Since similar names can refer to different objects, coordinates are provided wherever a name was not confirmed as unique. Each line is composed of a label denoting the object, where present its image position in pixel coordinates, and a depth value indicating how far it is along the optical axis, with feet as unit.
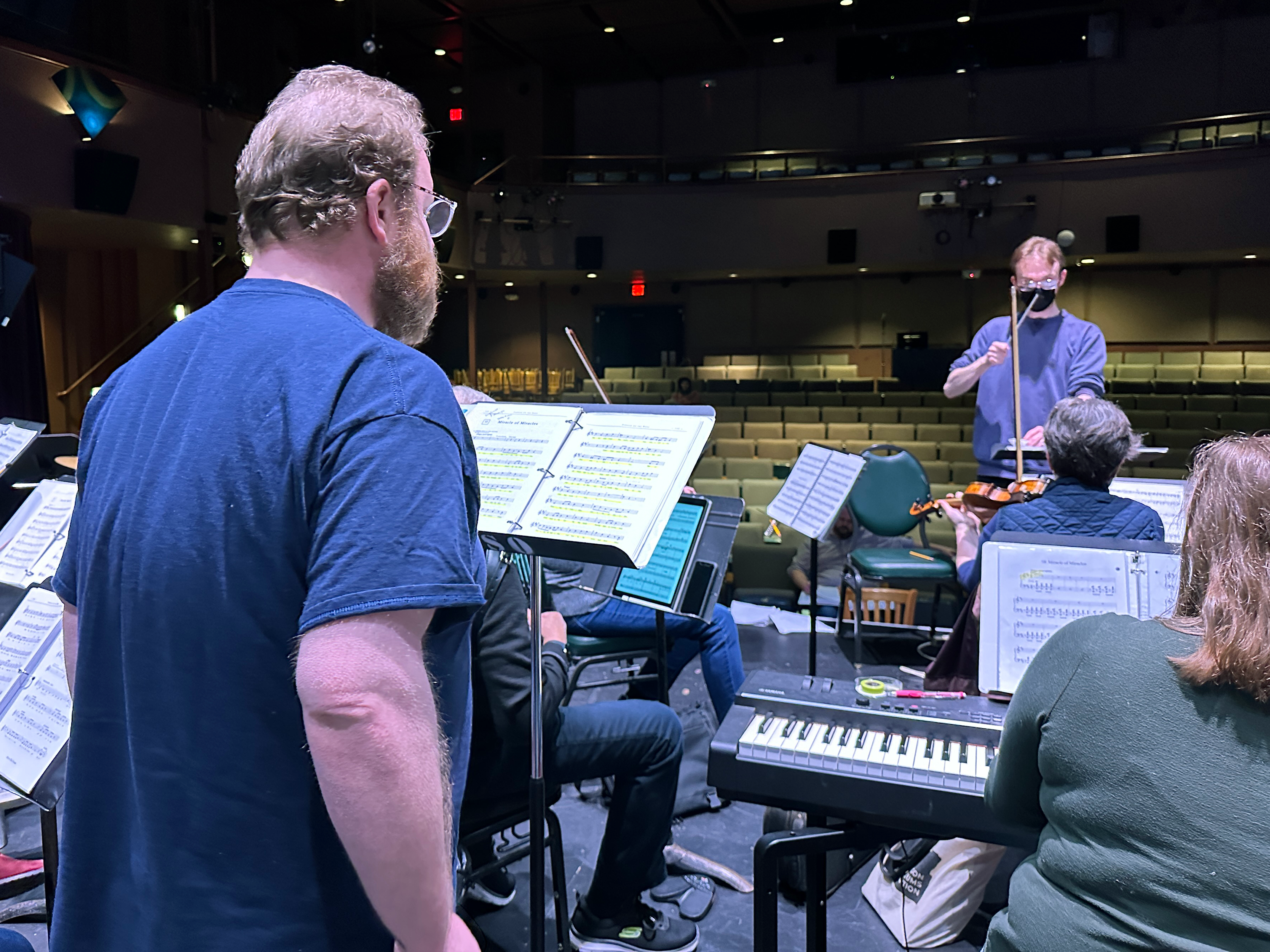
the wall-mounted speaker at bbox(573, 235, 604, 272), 37.70
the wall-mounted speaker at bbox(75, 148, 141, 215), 21.86
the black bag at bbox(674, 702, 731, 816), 8.70
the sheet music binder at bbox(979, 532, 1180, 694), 4.76
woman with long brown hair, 2.81
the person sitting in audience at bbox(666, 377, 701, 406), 30.42
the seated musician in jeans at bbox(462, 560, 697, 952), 5.30
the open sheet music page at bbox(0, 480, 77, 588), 7.49
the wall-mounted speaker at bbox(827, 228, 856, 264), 35.76
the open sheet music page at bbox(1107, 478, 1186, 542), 8.38
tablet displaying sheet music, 7.33
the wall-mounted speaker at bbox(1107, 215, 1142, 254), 32.81
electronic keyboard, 4.31
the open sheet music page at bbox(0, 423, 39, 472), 8.66
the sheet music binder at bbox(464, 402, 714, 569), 4.01
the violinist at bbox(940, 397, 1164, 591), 6.69
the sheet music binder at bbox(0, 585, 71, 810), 4.90
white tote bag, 6.37
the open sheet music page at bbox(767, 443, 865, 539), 10.30
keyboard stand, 4.60
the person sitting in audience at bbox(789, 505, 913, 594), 14.71
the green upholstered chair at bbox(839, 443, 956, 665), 14.74
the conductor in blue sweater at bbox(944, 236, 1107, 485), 10.44
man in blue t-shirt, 2.25
